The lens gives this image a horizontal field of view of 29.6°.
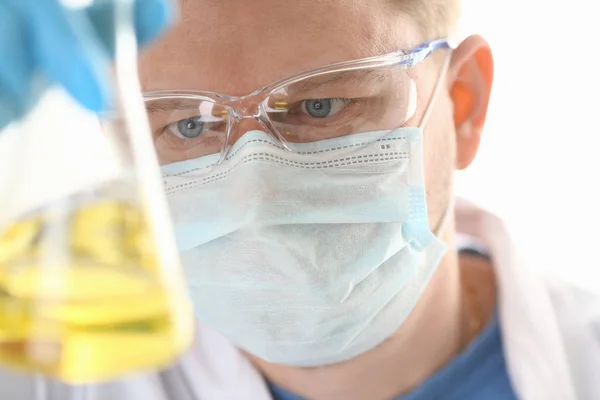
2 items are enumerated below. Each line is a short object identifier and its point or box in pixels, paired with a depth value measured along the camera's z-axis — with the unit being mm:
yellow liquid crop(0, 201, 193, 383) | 334
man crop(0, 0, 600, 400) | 497
